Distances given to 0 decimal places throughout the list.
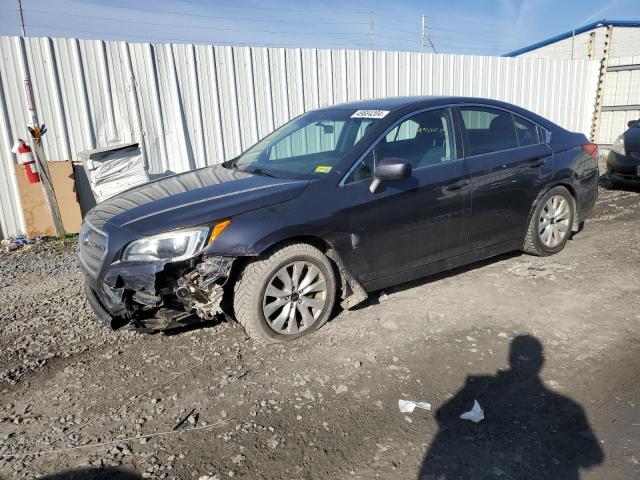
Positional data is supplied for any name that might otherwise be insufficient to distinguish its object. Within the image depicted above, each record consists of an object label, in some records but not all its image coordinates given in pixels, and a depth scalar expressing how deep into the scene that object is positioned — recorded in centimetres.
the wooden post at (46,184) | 653
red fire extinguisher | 651
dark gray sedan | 330
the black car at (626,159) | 805
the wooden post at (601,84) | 1411
